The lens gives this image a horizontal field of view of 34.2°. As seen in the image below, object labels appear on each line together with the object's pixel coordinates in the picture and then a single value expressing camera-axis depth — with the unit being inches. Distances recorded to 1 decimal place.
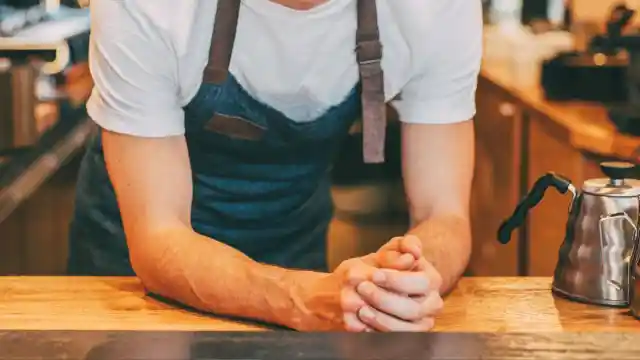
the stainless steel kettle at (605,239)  47.6
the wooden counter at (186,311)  45.1
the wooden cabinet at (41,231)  99.6
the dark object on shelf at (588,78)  99.7
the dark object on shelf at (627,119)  82.7
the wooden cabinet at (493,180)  116.9
